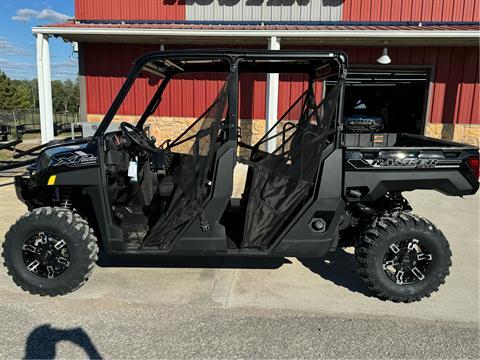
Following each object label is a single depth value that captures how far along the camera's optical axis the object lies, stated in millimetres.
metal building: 9547
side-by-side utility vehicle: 3051
